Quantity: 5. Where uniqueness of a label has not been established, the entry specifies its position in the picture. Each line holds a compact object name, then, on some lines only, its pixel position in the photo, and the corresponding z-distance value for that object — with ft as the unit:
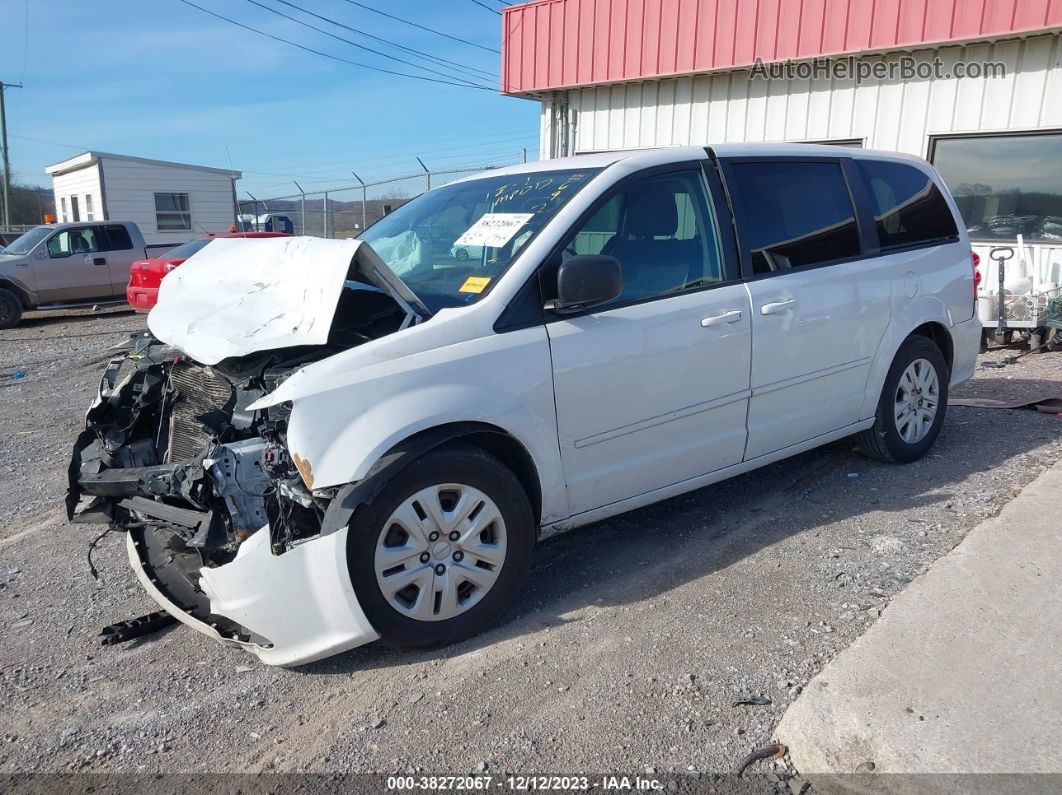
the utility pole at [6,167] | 110.73
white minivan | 9.62
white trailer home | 78.74
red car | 39.42
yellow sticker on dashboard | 11.16
